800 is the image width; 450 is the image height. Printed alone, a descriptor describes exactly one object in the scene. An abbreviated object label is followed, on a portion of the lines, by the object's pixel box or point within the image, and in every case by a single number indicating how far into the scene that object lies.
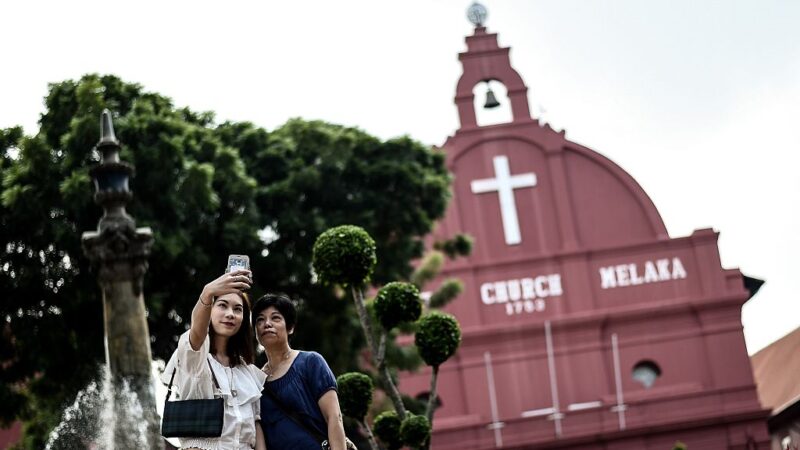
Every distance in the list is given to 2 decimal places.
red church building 25.28
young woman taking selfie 4.05
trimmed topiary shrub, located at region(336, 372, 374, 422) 9.42
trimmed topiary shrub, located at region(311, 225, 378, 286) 9.30
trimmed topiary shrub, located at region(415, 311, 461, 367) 10.13
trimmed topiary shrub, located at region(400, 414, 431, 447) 9.63
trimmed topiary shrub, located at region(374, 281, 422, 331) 9.84
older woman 4.25
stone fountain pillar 11.71
